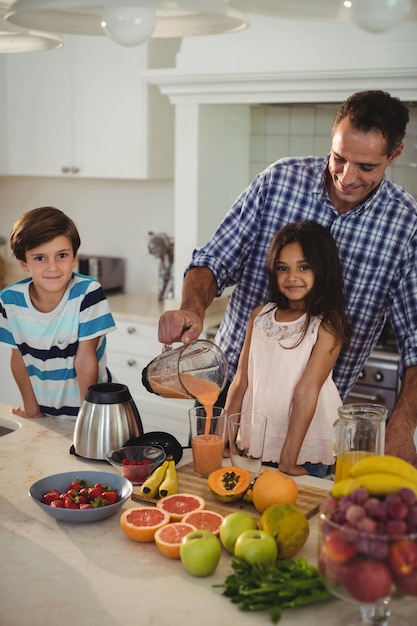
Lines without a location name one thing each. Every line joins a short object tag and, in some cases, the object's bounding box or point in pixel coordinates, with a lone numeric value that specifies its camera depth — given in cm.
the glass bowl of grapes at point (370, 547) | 109
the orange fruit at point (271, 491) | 156
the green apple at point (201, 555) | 135
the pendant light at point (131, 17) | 115
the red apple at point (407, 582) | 109
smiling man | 201
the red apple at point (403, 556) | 109
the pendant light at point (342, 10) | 107
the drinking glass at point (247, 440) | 169
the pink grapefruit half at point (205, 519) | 150
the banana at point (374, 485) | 119
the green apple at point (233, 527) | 142
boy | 225
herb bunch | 126
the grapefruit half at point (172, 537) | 142
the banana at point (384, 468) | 125
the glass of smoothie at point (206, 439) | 175
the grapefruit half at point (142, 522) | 148
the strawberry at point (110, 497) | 159
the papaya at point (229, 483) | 161
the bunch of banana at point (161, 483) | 164
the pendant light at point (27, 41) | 156
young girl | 209
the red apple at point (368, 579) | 109
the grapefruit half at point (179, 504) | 155
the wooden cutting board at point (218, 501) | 161
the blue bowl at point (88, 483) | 154
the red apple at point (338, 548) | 111
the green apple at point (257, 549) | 134
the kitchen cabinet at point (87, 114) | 385
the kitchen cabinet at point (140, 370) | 367
